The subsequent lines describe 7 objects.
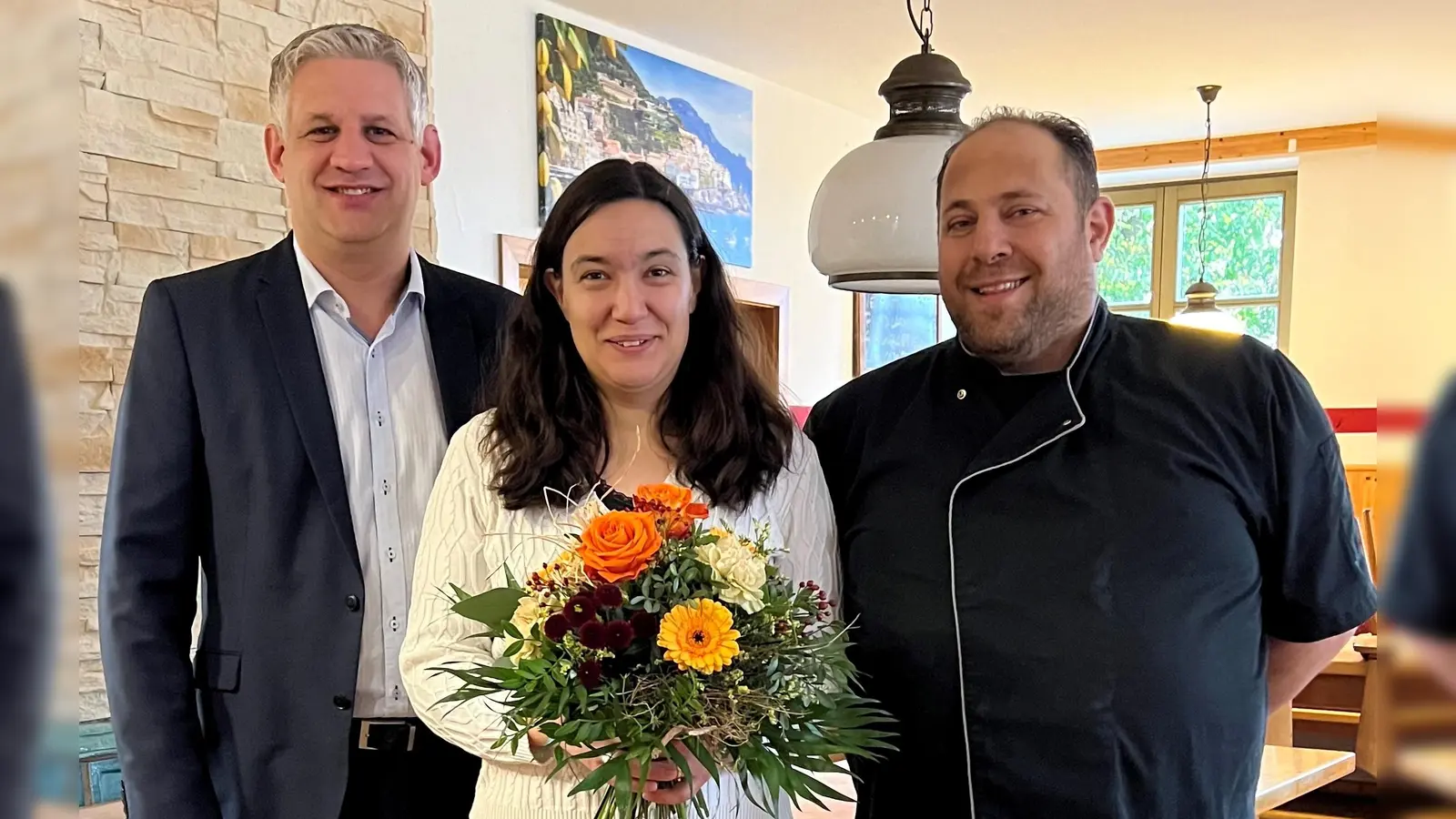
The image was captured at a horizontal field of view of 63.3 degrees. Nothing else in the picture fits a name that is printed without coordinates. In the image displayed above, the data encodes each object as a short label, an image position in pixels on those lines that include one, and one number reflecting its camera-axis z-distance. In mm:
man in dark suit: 1555
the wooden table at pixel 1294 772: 2287
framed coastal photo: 4672
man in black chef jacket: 1521
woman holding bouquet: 1455
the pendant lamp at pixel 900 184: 2020
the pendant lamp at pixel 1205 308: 5566
